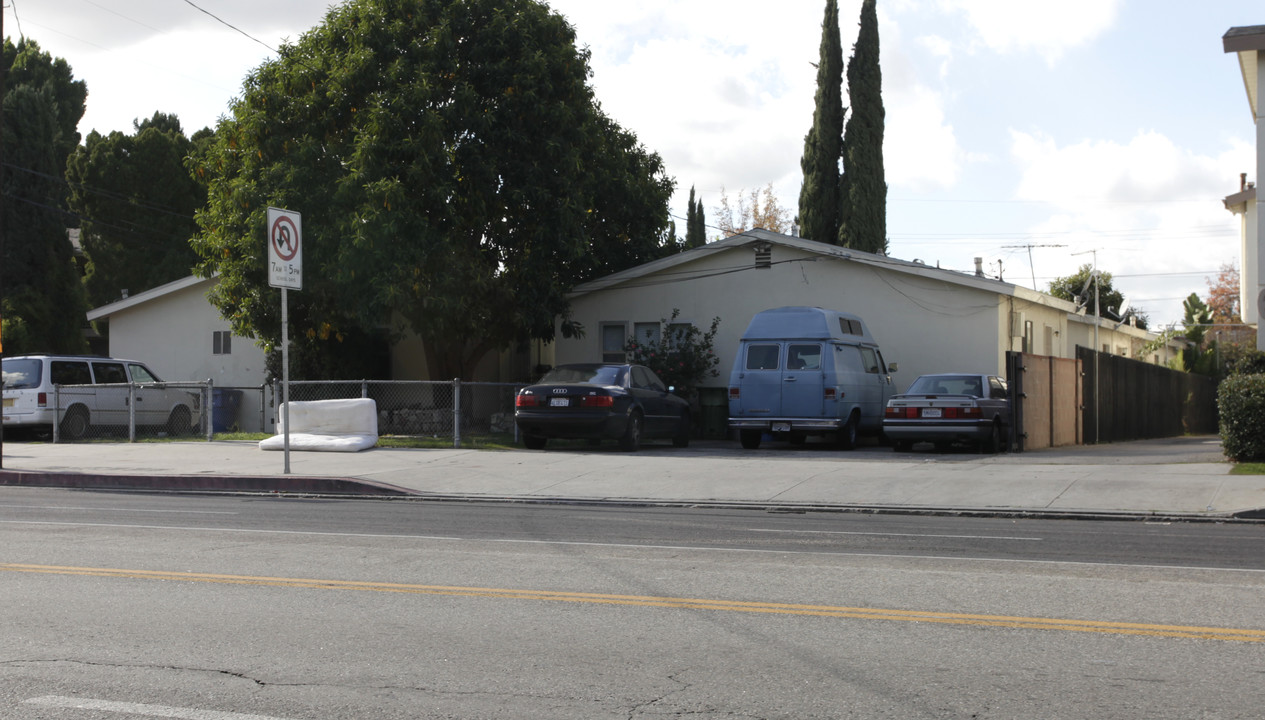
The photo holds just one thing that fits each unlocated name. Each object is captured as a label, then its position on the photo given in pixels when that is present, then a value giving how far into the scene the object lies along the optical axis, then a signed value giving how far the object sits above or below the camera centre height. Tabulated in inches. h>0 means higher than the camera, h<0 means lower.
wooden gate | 773.9 -13.6
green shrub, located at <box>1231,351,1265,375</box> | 658.8 +9.6
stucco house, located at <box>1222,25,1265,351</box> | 678.5 +202.6
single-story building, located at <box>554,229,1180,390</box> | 925.8 +73.4
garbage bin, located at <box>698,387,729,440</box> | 964.0 -23.2
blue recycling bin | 1027.3 -19.9
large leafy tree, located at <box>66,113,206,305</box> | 1697.8 +275.5
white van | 876.0 -6.2
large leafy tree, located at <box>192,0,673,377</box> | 850.8 +172.4
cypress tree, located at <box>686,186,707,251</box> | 2217.0 +322.7
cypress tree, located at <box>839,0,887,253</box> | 1521.9 +322.8
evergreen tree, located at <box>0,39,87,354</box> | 1485.0 +207.0
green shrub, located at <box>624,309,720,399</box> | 968.3 +25.3
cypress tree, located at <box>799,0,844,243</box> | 1571.1 +332.1
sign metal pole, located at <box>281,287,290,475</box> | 566.4 +7.2
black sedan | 728.3 -14.3
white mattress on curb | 743.7 -25.4
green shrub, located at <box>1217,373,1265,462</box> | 597.0 -20.0
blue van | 795.4 +2.8
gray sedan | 738.8 -20.2
